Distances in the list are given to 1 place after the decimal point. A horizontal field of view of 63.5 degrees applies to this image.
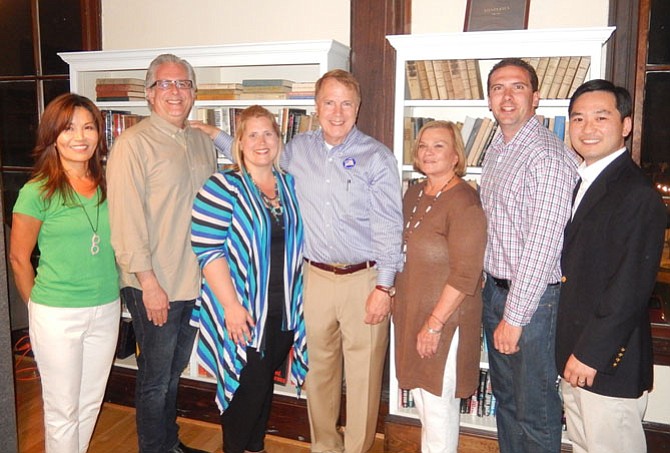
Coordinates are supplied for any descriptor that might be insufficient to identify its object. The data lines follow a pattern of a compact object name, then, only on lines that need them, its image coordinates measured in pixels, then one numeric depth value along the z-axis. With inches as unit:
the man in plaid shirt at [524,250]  72.8
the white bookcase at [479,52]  89.1
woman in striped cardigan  83.8
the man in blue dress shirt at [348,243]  88.0
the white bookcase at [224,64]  103.6
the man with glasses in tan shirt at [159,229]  84.5
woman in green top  77.8
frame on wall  102.4
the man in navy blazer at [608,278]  65.3
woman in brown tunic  78.3
